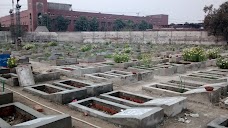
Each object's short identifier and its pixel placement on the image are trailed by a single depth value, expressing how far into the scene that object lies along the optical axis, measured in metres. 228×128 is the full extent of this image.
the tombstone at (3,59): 11.98
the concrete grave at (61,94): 6.35
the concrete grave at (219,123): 4.24
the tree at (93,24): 60.14
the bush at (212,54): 14.75
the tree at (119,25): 64.38
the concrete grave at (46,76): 9.01
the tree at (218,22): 27.51
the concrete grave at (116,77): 8.80
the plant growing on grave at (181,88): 7.19
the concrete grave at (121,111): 4.47
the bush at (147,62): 12.11
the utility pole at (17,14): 24.77
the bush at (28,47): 23.20
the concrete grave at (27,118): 4.10
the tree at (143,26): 65.38
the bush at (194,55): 13.08
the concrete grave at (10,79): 8.55
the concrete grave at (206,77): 8.38
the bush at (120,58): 12.76
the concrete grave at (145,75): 9.41
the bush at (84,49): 20.78
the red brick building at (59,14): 57.49
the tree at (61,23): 57.47
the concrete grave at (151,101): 5.22
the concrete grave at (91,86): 6.82
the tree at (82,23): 59.68
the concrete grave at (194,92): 6.41
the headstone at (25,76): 8.43
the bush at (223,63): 10.77
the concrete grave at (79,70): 10.27
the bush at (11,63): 10.62
